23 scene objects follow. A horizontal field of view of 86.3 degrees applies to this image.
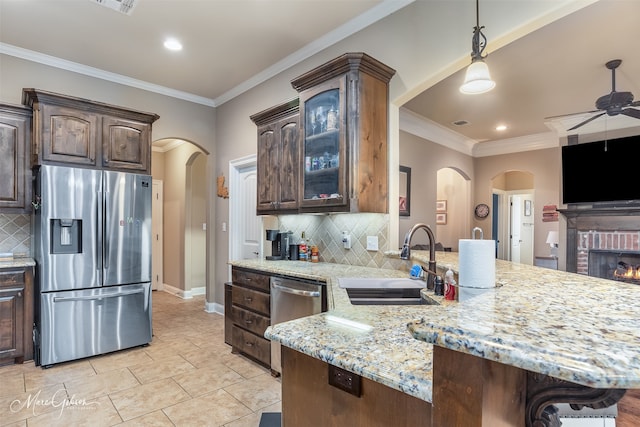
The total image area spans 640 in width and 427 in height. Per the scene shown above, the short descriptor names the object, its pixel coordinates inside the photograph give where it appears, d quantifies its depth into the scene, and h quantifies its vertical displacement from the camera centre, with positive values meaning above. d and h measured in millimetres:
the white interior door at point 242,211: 4445 +16
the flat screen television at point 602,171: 4641 +593
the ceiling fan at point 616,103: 3744 +1242
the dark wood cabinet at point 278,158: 3246 +539
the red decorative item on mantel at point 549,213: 6330 -11
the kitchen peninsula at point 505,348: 496 -237
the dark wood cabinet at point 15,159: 3211 +511
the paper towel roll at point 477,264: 1273 -196
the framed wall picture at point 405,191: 5246 +333
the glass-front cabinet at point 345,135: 2664 +639
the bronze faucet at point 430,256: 1826 -238
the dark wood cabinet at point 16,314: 3029 -925
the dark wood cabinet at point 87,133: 3162 +788
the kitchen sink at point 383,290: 2014 -503
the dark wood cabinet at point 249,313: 3024 -958
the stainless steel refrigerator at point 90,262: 3062 -477
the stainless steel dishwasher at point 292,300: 2506 -682
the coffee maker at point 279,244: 3637 -341
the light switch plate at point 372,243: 2974 -270
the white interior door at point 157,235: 6453 -433
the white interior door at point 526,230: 8266 -429
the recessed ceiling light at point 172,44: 3361 +1683
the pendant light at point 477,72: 1973 +823
